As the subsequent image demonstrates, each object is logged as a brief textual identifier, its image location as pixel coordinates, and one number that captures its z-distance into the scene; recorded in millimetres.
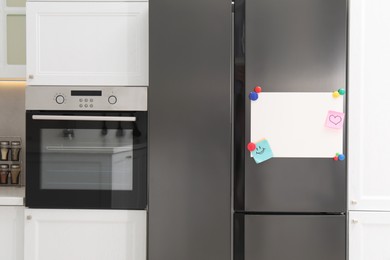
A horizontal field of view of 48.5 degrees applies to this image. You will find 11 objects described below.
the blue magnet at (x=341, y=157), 1986
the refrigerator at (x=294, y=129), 1991
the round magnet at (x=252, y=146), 1997
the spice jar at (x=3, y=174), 2648
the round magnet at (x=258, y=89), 1993
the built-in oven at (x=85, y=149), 2105
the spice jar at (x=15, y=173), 2645
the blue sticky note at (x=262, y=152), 1999
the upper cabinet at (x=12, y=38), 2463
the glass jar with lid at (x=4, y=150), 2697
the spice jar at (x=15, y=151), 2697
